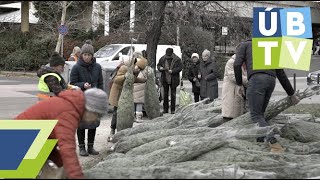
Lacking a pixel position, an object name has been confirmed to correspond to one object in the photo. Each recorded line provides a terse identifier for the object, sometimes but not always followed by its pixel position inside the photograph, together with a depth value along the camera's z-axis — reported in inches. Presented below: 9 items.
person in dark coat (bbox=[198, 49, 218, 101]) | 511.5
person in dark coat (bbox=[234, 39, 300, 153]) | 251.0
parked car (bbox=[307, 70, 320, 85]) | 727.7
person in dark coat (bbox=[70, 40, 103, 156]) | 309.7
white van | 788.0
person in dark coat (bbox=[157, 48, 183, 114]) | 542.6
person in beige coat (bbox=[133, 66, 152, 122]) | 407.2
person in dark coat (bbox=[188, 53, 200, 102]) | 562.8
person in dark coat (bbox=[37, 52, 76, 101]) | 271.1
